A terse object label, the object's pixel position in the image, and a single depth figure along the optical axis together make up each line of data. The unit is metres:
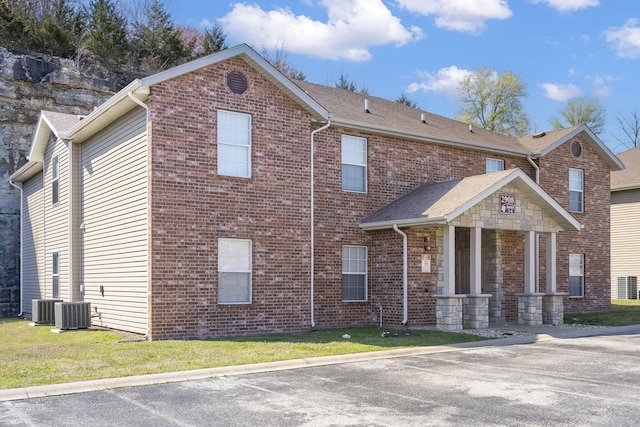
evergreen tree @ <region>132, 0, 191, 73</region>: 36.69
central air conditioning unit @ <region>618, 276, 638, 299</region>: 30.70
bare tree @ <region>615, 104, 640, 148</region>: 54.92
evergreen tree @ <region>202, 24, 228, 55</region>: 40.84
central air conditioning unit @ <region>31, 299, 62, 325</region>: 18.98
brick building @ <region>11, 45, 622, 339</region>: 14.95
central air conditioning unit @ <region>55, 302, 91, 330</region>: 16.95
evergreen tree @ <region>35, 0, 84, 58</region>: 31.17
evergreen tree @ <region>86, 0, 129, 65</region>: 32.97
